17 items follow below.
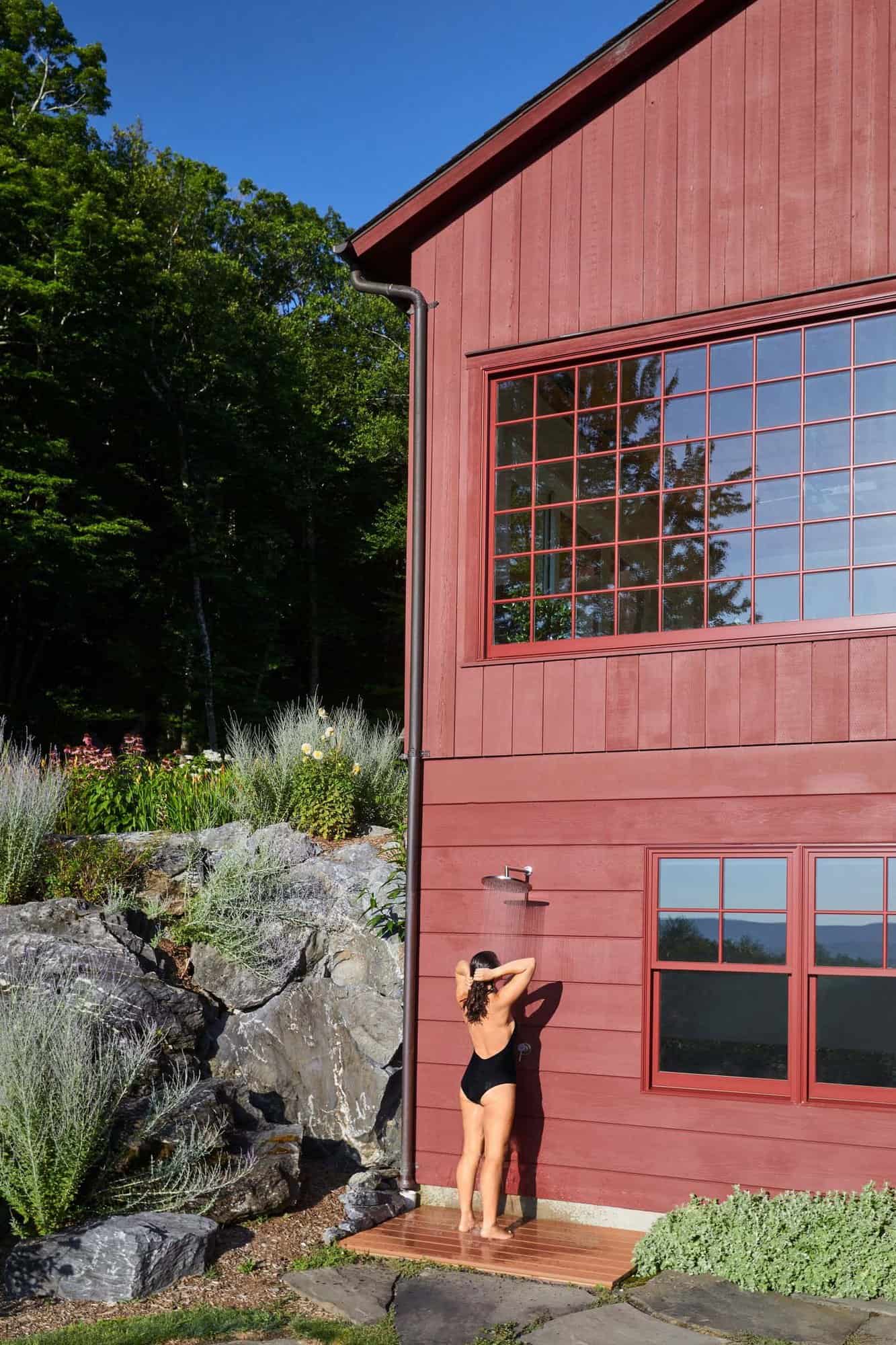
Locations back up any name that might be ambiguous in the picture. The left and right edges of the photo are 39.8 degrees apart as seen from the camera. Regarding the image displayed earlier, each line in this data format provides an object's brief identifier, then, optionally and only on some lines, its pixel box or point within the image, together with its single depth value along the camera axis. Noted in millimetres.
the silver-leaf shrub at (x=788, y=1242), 5996
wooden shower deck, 6316
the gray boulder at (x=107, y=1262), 6086
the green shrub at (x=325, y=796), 10961
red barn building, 6844
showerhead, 7547
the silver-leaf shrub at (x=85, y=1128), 6508
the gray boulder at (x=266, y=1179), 7152
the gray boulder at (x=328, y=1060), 8766
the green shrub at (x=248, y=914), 9430
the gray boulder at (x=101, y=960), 8383
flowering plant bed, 11602
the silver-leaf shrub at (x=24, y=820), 9680
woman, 7008
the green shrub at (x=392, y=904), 9258
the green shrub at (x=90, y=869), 9773
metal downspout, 7727
